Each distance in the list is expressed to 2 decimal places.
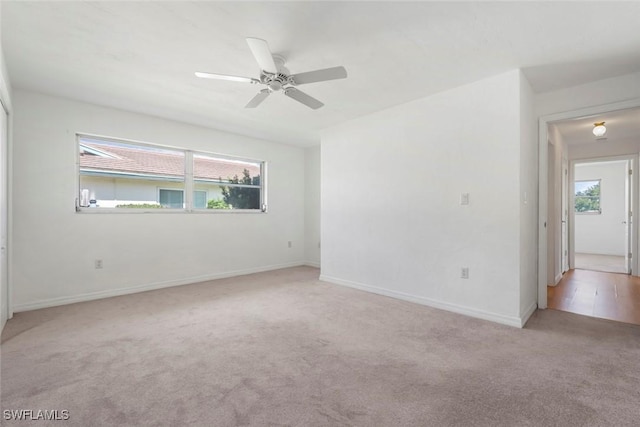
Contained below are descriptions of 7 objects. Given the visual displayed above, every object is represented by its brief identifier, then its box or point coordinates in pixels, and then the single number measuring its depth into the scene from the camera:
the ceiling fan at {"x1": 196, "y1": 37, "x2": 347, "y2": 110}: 2.19
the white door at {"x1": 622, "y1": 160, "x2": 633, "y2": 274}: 5.26
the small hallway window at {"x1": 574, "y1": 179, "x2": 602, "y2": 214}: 7.99
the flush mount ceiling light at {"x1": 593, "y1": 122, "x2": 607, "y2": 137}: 4.24
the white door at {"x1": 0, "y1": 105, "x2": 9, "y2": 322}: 2.86
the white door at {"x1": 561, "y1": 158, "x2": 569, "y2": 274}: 5.27
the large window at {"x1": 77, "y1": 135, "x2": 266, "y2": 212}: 4.01
